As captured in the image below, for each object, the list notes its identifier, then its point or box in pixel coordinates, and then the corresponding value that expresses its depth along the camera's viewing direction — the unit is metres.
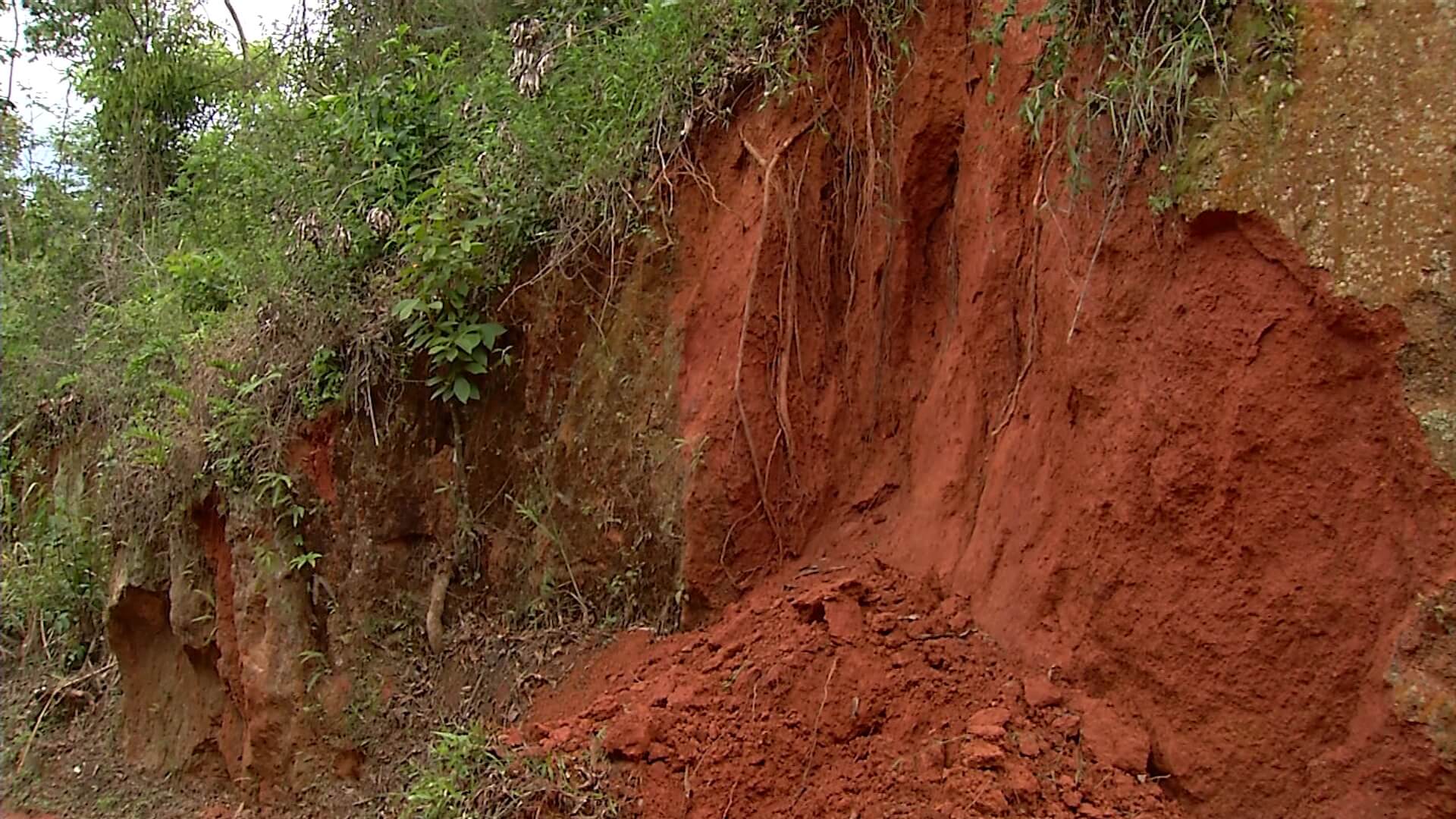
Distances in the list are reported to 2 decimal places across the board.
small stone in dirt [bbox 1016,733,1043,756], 3.64
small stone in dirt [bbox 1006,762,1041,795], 3.54
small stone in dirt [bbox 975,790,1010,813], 3.53
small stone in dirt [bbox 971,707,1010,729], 3.74
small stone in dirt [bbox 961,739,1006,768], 3.64
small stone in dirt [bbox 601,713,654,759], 4.26
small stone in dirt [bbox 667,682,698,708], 4.36
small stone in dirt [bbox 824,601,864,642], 4.24
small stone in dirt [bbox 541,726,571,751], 4.44
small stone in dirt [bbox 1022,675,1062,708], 3.74
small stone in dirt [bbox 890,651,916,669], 4.07
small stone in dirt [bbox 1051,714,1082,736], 3.66
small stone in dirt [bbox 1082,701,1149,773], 3.53
